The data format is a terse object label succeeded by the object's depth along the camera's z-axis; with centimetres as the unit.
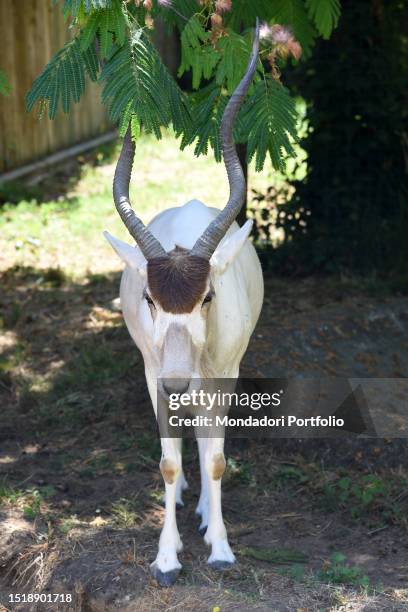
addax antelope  408
